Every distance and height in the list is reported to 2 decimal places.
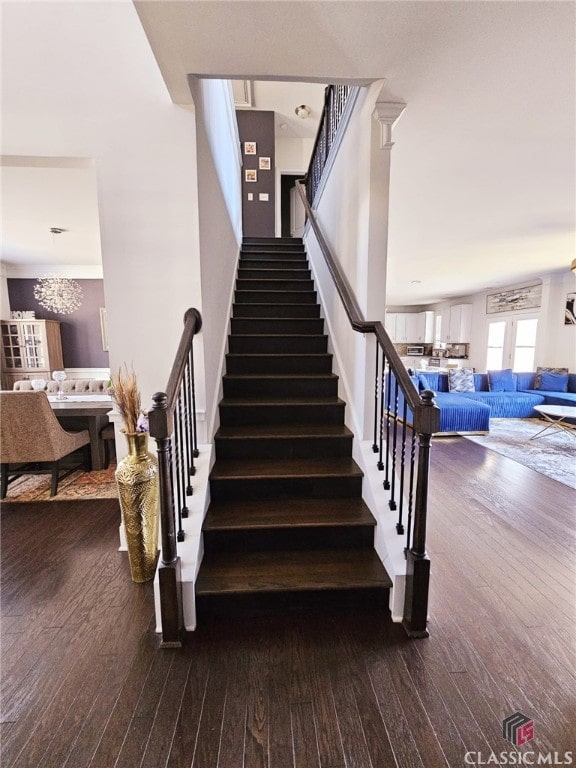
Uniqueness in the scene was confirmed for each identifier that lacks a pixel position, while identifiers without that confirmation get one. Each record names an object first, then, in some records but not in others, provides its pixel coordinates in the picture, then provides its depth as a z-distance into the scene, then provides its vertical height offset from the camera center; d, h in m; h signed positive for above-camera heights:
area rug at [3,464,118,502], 3.18 -1.41
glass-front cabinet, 6.31 -0.05
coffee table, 4.70 -1.26
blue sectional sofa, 5.16 -0.97
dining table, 3.61 -0.80
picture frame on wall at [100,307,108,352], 6.59 +0.33
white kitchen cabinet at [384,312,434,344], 11.77 +0.61
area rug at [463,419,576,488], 3.83 -1.42
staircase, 1.65 -0.91
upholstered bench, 5.06 -0.61
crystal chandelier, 5.42 +0.90
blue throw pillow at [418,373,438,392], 6.35 -0.67
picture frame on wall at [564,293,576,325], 6.61 +0.66
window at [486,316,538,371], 7.52 +0.00
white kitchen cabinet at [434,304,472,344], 9.54 +0.59
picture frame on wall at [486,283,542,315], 7.30 +1.04
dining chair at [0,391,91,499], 2.97 -0.82
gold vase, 1.92 -0.90
